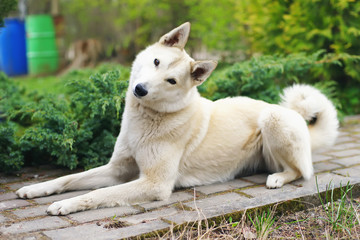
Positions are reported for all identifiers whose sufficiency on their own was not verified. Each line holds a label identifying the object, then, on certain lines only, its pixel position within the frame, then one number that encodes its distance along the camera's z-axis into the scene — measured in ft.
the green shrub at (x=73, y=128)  12.02
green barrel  37.83
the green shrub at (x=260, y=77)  15.67
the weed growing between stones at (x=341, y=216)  8.33
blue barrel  37.70
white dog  9.75
